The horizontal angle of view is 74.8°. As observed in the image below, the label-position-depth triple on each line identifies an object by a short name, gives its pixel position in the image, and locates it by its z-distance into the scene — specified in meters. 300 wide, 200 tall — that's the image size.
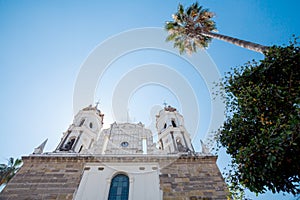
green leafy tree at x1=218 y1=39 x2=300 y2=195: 5.70
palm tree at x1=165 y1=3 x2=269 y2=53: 15.20
